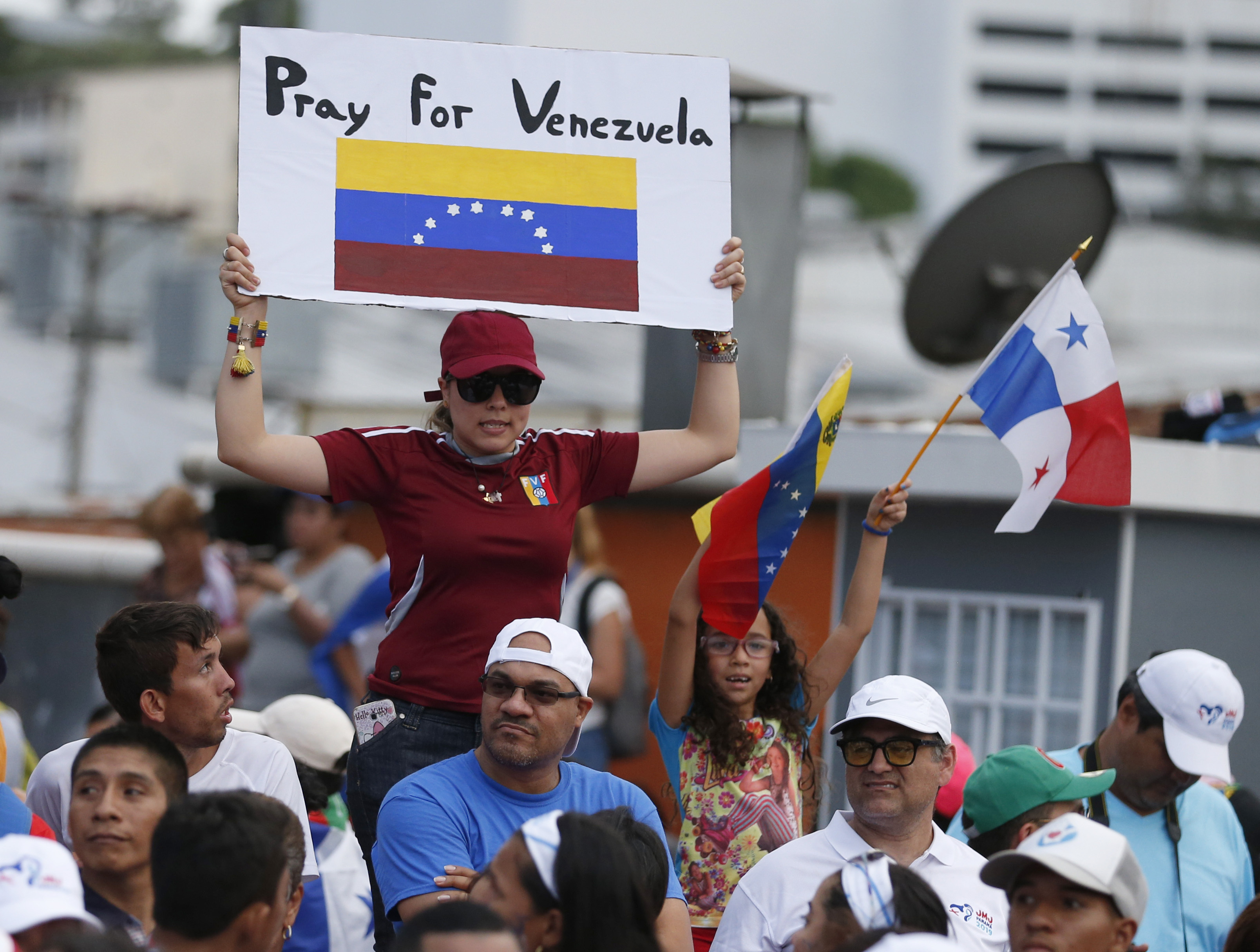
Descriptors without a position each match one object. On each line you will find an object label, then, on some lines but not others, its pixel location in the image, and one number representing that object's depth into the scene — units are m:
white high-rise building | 171.12
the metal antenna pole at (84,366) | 48.47
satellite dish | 17.83
